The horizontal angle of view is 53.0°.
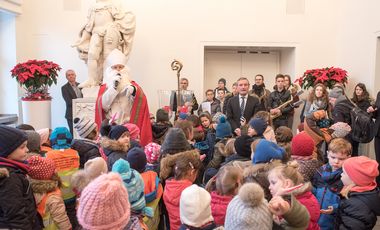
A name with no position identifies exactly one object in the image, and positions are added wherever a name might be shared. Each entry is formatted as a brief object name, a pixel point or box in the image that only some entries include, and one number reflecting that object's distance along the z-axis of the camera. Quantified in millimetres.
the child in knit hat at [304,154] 2561
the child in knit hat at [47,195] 1999
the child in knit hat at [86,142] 2750
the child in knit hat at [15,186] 1746
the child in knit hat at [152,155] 3043
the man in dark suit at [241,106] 4488
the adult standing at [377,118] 4589
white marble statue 5613
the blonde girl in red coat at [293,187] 1725
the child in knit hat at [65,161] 2312
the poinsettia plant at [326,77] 6438
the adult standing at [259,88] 6392
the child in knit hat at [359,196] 2053
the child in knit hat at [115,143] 2629
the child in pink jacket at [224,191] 1893
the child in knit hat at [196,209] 1604
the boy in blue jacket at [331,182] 2277
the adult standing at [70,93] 6543
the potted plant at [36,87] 5547
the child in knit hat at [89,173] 2043
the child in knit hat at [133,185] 1998
